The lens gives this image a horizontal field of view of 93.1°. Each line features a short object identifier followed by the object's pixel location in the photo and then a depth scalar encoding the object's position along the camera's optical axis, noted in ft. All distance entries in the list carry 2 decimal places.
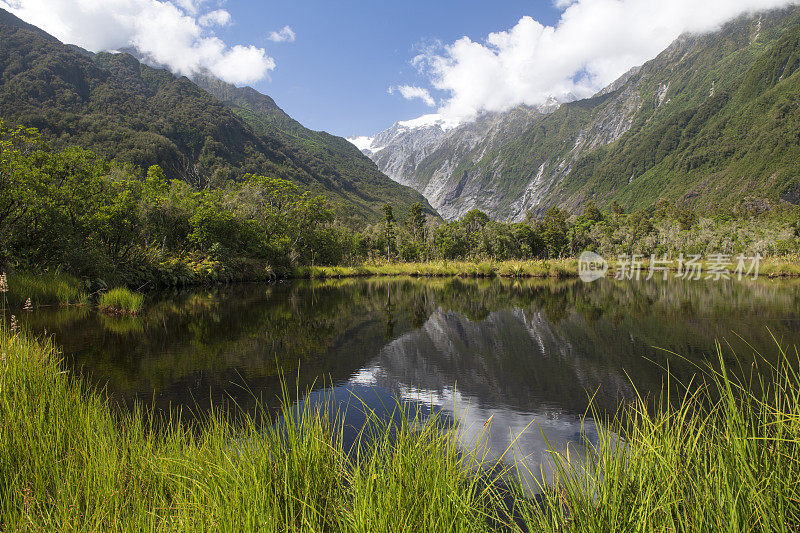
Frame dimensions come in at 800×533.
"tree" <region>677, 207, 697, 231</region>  202.29
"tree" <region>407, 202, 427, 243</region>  177.88
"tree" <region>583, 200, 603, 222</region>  244.63
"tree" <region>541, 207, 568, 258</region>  177.37
